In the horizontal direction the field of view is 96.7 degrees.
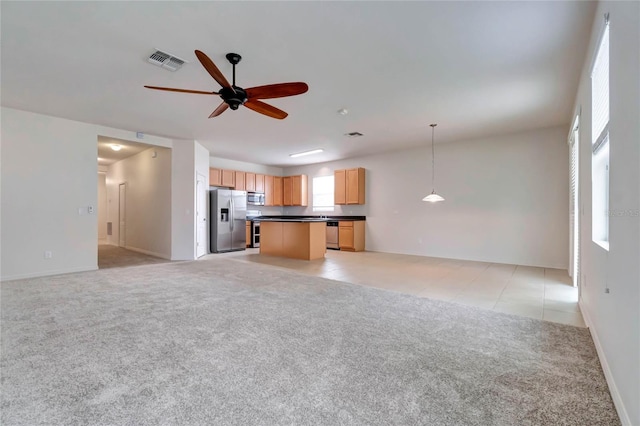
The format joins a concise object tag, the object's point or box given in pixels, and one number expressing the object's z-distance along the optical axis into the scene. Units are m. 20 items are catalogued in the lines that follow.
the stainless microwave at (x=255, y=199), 8.95
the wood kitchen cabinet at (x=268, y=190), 9.53
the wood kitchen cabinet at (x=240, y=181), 8.71
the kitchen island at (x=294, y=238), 6.45
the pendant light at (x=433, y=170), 6.89
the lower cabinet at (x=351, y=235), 7.87
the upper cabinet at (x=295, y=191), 9.52
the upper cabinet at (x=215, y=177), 8.08
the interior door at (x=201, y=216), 6.84
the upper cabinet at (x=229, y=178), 8.36
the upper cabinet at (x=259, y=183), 9.23
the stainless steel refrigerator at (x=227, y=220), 7.65
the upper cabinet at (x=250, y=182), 8.95
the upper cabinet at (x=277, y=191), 9.86
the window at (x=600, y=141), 2.15
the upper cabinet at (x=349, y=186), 8.07
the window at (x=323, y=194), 9.14
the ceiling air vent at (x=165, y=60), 2.91
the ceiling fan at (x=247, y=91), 2.66
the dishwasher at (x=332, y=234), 8.25
